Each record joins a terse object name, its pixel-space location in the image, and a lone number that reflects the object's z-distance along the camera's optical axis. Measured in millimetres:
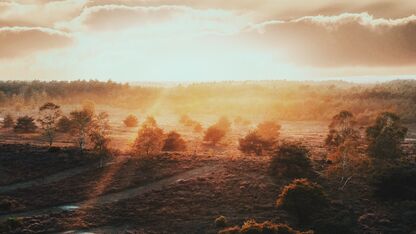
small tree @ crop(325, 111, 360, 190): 72250
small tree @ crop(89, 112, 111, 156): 83562
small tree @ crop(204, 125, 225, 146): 116312
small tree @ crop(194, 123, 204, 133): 147750
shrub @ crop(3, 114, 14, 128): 142038
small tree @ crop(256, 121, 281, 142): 111919
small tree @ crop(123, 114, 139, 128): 159750
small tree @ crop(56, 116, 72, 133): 118538
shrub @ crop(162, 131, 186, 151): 99562
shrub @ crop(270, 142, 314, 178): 76125
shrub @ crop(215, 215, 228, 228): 55531
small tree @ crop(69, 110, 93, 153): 96588
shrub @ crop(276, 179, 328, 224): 57594
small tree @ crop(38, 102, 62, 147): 103269
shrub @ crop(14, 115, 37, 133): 128250
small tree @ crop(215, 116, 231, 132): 137375
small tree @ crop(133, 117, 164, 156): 85625
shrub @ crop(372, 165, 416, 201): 67312
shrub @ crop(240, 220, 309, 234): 45531
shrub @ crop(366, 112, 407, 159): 85375
